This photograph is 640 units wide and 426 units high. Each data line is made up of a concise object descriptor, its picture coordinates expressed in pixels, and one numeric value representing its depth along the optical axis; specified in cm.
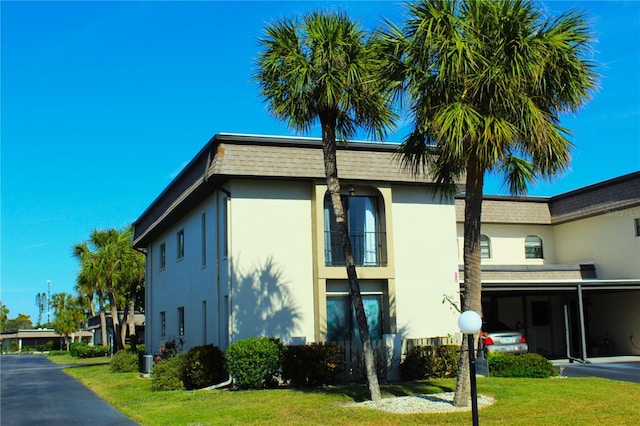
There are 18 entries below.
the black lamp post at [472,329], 933
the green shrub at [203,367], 1720
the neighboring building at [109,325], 5791
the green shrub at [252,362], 1625
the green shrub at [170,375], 1762
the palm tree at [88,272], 3803
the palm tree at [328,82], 1340
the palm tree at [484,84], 1202
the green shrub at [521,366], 1712
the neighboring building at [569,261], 2609
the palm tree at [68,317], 7112
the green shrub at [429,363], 1753
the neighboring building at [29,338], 8950
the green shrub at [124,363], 2627
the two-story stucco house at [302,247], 1800
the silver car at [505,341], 2195
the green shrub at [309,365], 1662
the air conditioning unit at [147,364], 2262
